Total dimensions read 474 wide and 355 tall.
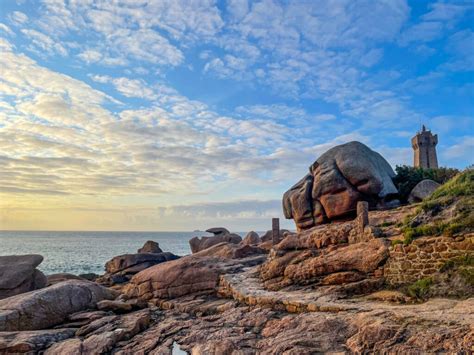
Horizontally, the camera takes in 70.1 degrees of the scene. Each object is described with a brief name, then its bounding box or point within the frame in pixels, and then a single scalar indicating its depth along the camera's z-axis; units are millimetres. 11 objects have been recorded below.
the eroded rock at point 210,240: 38125
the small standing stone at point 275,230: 23827
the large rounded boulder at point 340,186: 24172
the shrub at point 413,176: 27172
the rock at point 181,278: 17016
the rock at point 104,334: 10786
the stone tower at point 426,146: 47656
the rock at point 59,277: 27295
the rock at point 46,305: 13367
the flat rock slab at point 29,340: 10953
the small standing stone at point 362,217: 14981
